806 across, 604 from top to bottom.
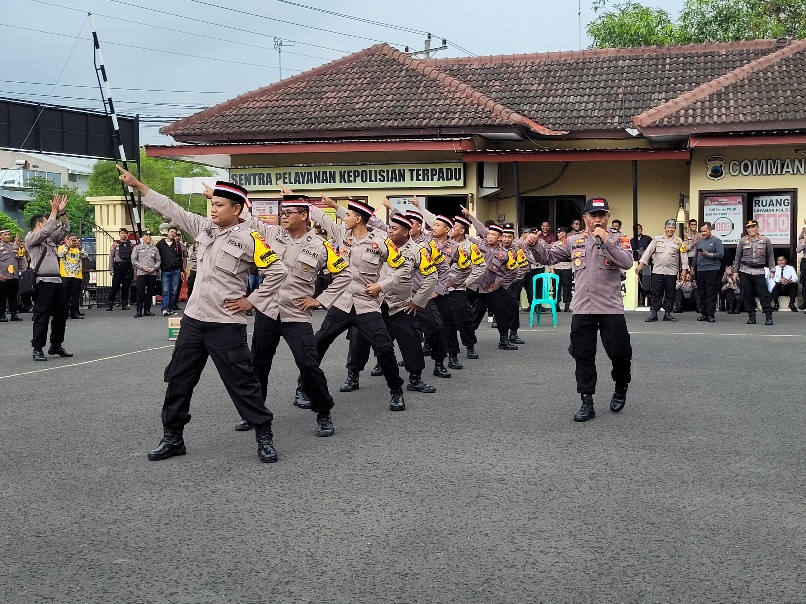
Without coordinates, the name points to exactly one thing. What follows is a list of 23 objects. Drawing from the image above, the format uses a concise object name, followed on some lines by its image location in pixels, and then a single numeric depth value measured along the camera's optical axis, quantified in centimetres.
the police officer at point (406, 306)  1096
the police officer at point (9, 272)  2308
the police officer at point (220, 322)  774
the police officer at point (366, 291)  1015
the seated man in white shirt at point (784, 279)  2244
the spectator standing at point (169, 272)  2395
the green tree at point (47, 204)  7244
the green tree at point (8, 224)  6819
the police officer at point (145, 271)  2339
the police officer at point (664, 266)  2031
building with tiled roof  2356
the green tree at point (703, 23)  3831
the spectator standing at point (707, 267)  2027
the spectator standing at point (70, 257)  1822
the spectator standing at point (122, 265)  2517
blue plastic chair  1975
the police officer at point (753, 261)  1967
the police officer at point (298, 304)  873
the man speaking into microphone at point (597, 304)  949
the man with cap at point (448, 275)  1311
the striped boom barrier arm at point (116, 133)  2830
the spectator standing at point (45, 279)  1429
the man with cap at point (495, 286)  1473
